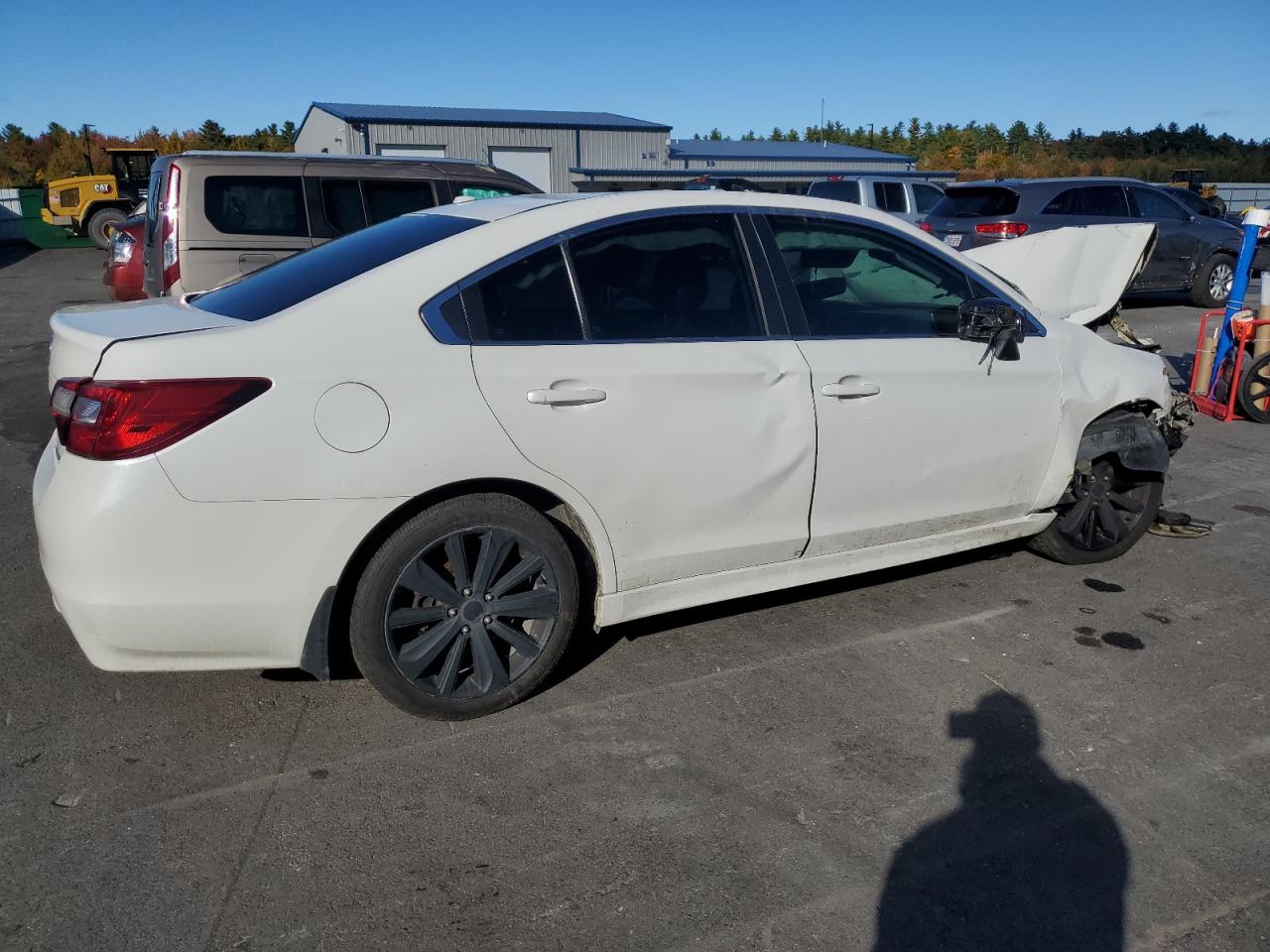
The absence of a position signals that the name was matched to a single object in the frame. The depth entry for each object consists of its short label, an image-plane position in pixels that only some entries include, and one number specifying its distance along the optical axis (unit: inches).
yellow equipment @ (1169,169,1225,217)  1269.7
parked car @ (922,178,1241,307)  533.0
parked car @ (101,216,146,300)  409.4
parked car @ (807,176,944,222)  675.4
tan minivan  310.5
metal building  1459.2
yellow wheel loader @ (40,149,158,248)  1125.1
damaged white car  116.1
